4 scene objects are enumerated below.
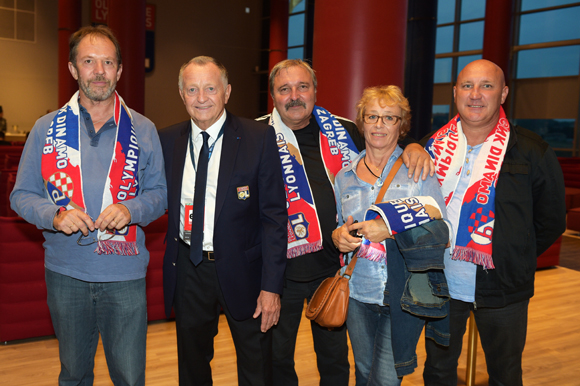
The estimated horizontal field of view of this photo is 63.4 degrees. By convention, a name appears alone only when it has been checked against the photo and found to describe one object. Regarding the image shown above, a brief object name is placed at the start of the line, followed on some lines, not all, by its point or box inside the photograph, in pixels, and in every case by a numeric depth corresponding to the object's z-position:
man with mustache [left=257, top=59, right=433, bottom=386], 2.21
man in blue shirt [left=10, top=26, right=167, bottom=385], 1.75
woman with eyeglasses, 1.79
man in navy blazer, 1.88
